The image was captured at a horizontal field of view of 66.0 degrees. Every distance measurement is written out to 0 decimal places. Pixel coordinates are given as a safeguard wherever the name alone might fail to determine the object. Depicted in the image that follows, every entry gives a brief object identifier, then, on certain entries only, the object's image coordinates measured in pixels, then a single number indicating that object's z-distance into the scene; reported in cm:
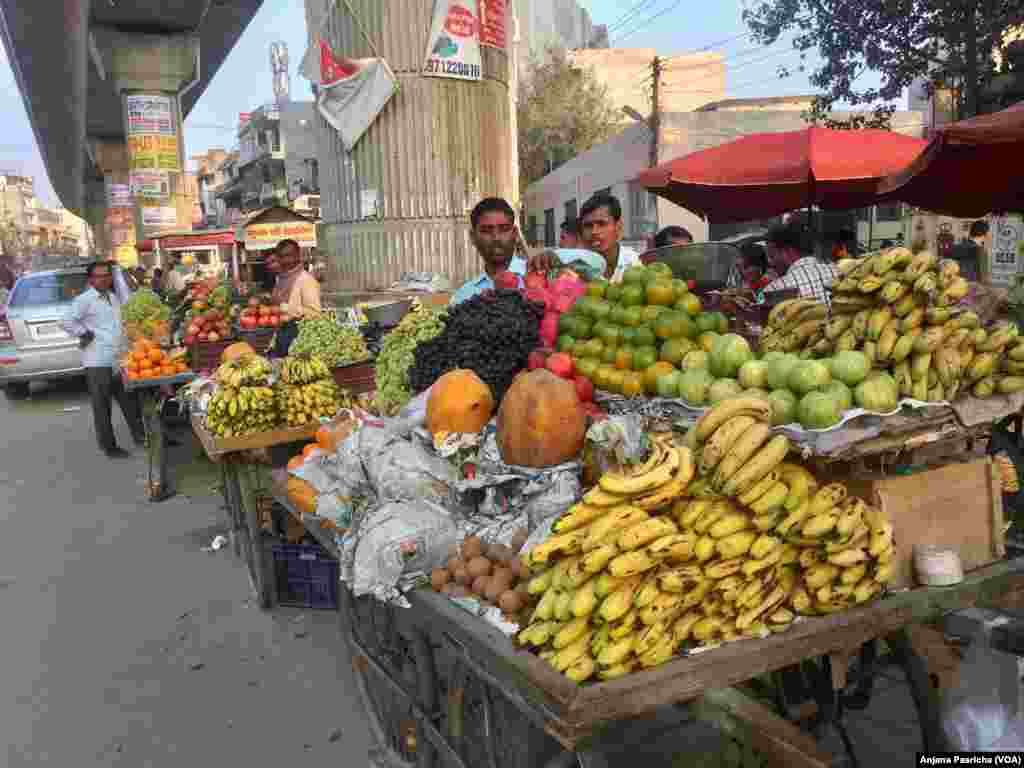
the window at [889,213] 1902
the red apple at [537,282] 364
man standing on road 852
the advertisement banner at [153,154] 1789
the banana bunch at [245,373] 465
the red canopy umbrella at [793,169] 671
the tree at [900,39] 890
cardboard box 222
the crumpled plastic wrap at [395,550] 238
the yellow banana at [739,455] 201
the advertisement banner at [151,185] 1786
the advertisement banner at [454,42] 738
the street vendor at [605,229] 508
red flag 734
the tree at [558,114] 3006
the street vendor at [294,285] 754
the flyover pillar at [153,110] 1808
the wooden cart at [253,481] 442
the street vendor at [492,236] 453
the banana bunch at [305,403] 464
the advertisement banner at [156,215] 1822
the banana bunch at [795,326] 278
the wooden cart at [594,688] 176
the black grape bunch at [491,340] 324
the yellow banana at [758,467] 199
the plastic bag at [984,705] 190
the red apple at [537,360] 311
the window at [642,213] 1964
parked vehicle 1208
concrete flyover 1953
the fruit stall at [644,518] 190
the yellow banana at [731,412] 214
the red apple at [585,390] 297
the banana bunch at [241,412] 451
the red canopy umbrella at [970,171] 448
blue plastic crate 458
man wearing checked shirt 561
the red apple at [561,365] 301
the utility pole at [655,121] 1722
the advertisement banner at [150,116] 1894
